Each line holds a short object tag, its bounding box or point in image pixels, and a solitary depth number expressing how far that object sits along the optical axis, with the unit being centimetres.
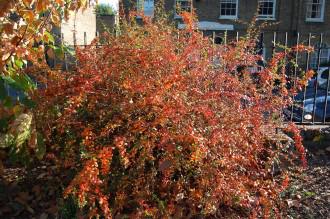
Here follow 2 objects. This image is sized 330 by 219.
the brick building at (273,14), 2483
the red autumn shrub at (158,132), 300
